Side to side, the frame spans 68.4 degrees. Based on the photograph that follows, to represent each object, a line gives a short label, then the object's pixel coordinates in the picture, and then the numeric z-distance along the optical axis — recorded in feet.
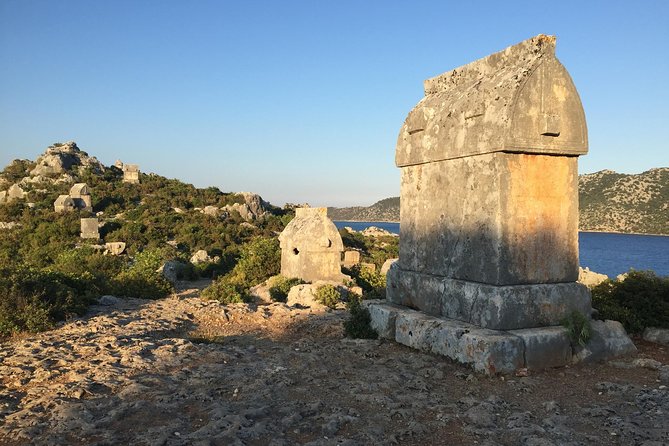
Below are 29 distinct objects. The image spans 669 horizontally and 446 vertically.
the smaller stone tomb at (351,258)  49.54
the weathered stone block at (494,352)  13.85
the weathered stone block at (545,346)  14.30
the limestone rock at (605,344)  15.17
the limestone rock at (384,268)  44.48
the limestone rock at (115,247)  66.46
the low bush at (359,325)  18.80
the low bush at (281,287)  33.17
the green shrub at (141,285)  32.22
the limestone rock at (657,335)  17.08
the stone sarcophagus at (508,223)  14.87
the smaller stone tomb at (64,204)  89.66
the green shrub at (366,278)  38.54
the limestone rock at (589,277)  40.28
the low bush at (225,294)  30.80
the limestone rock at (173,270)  43.27
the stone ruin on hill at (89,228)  75.20
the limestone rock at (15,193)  99.75
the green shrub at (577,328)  15.15
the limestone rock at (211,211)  97.55
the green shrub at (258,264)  40.75
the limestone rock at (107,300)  27.55
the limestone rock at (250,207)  100.22
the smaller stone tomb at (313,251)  37.14
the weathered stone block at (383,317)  18.08
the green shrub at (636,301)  17.83
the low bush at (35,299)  19.95
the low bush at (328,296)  28.60
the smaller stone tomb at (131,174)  126.80
